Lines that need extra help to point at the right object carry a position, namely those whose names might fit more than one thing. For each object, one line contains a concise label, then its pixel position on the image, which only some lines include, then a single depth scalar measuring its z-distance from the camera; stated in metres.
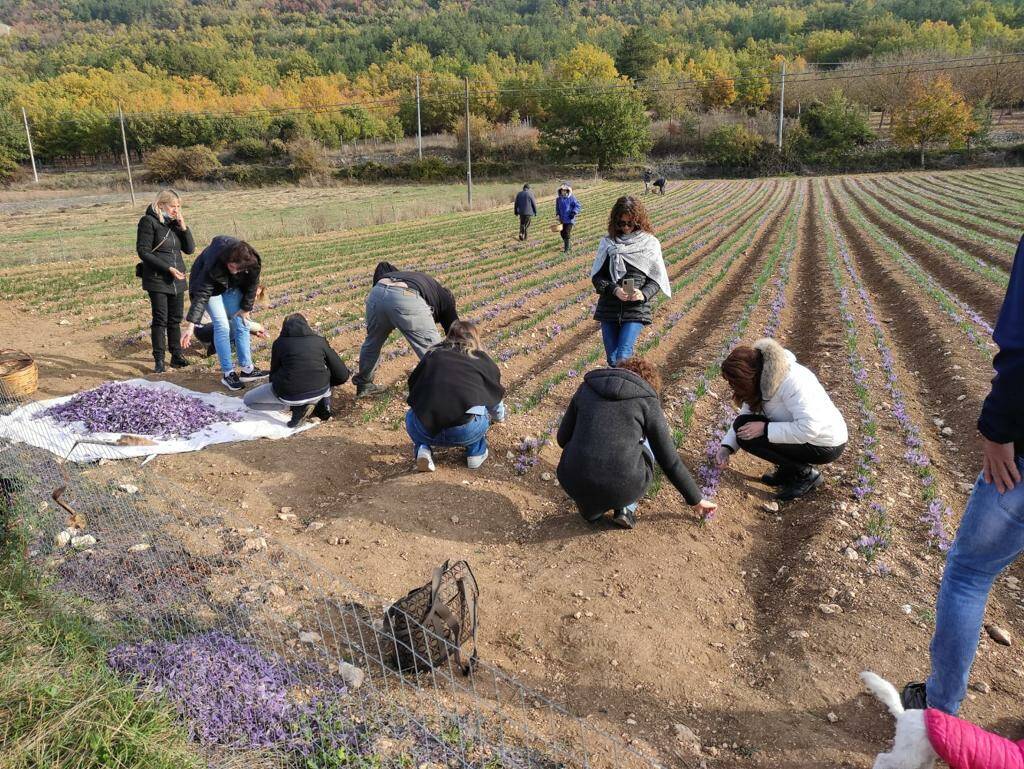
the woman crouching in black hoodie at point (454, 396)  5.52
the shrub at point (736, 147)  64.81
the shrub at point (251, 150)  83.19
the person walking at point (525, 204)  20.53
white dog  2.18
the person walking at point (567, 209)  18.17
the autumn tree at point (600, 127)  71.62
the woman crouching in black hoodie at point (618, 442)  4.44
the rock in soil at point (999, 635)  3.73
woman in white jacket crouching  4.81
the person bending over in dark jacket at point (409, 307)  6.89
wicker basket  7.53
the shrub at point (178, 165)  72.38
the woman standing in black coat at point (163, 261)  7.97
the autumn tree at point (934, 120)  60.12
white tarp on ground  6.31
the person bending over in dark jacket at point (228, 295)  7.51
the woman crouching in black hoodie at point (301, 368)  6.71
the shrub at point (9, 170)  70.45
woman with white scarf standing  6.19
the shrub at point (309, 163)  73.50
